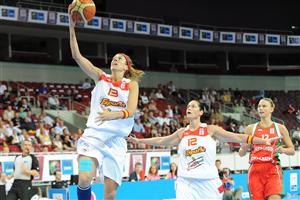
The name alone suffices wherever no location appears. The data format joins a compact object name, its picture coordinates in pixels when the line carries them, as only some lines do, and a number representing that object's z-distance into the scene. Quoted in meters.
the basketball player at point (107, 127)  6.81
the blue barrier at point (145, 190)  14.84
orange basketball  7.08
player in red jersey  9.00
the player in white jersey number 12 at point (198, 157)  7.53
